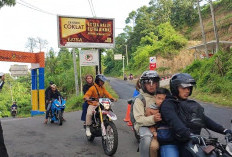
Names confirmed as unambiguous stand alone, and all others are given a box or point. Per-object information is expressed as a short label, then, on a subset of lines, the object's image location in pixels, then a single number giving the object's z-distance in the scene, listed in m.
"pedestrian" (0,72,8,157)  4.25
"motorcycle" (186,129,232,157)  2.50
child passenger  3.06
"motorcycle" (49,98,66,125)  9.99
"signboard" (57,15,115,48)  18.77
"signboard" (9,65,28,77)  27.98
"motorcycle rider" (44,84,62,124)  10.35
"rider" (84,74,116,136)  6.64
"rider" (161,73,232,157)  2.93
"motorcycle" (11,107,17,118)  25.39
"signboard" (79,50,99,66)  17.00
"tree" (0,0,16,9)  10.37
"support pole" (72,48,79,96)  18.59
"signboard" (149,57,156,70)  14.75
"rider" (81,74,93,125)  8.31
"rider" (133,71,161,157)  3.22
